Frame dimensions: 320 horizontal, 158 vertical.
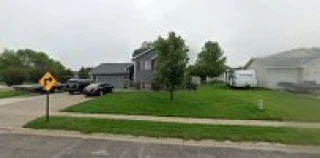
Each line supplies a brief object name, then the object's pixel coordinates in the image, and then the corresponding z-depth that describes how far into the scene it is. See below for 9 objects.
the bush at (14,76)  16.30
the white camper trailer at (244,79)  15.71
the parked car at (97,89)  12.84
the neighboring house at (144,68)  16.23
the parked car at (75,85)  14.54
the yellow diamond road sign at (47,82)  5.98
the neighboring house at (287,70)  15.32
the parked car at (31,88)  15.00
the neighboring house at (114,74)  19.26
